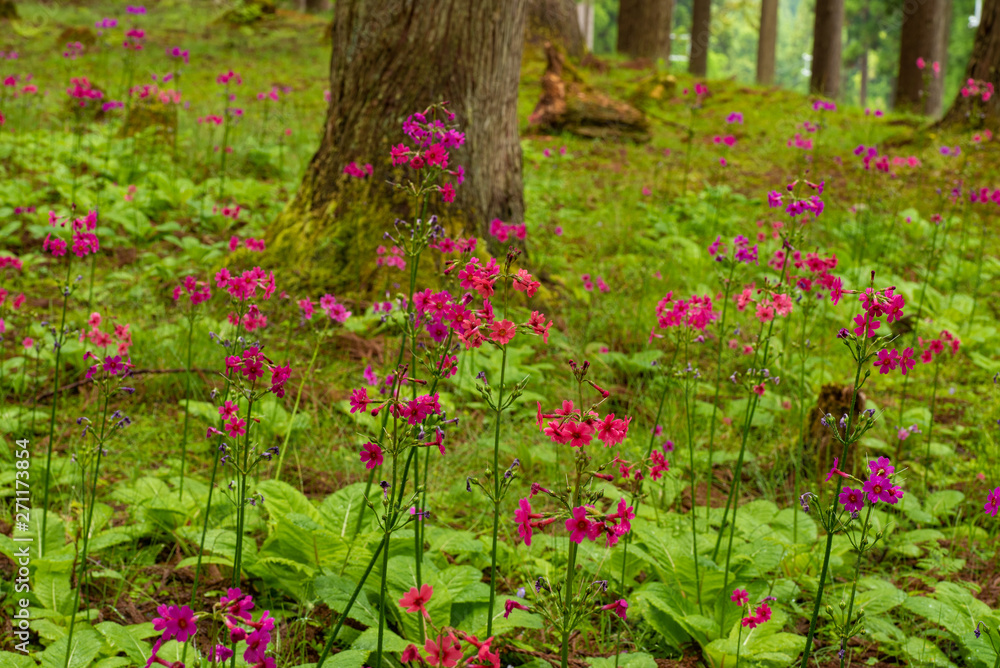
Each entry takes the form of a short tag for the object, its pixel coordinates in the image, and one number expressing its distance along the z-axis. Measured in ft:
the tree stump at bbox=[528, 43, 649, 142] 30.50
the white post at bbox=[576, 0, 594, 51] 151.47
